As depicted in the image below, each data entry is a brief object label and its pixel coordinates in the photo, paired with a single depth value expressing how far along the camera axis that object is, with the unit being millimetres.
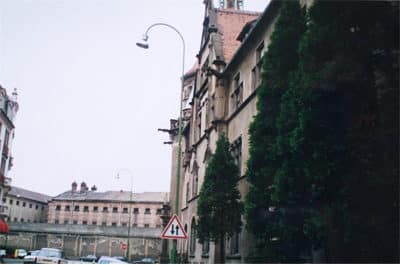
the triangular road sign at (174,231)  14820
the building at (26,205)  87669
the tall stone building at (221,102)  20297
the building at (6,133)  49094
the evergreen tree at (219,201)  18516
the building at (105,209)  92250
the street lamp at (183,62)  17716
